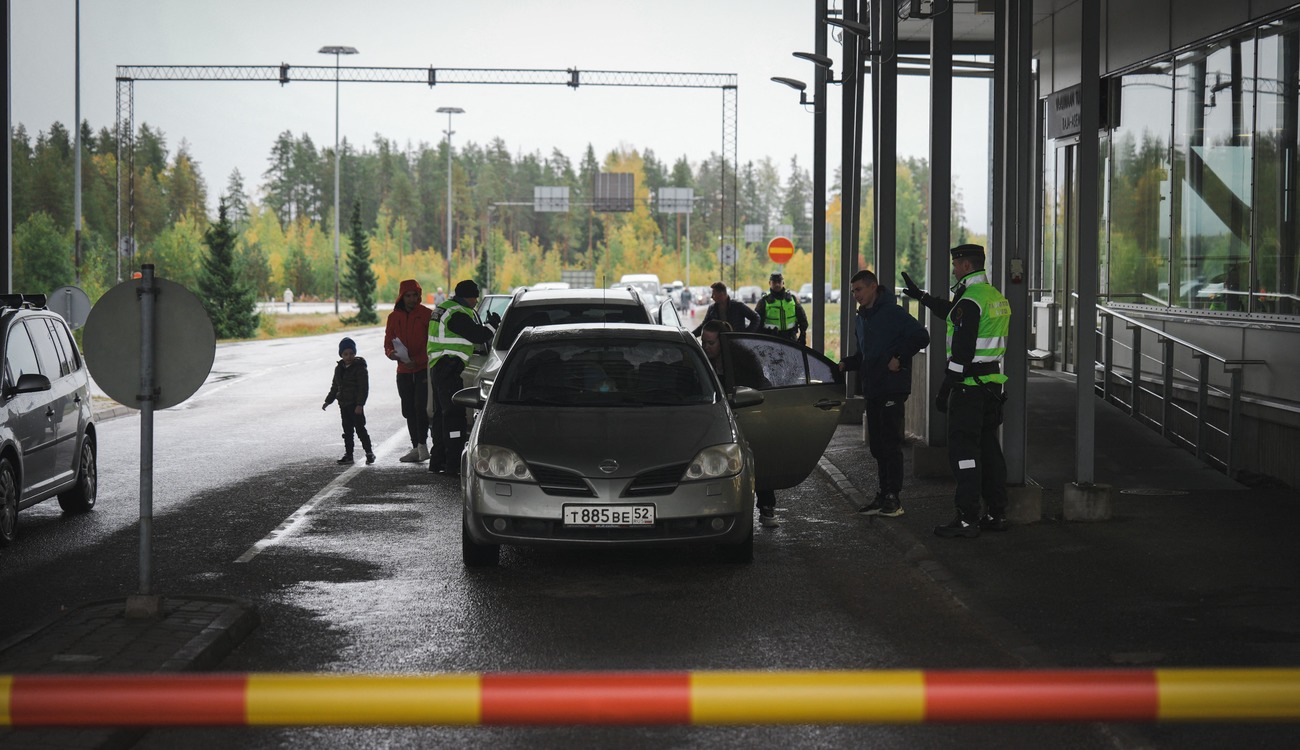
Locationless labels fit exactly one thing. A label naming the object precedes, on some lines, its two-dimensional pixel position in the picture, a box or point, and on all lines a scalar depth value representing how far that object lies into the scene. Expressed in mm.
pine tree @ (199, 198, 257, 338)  58594
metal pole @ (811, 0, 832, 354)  22328
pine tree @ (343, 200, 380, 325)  73500
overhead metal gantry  51094
